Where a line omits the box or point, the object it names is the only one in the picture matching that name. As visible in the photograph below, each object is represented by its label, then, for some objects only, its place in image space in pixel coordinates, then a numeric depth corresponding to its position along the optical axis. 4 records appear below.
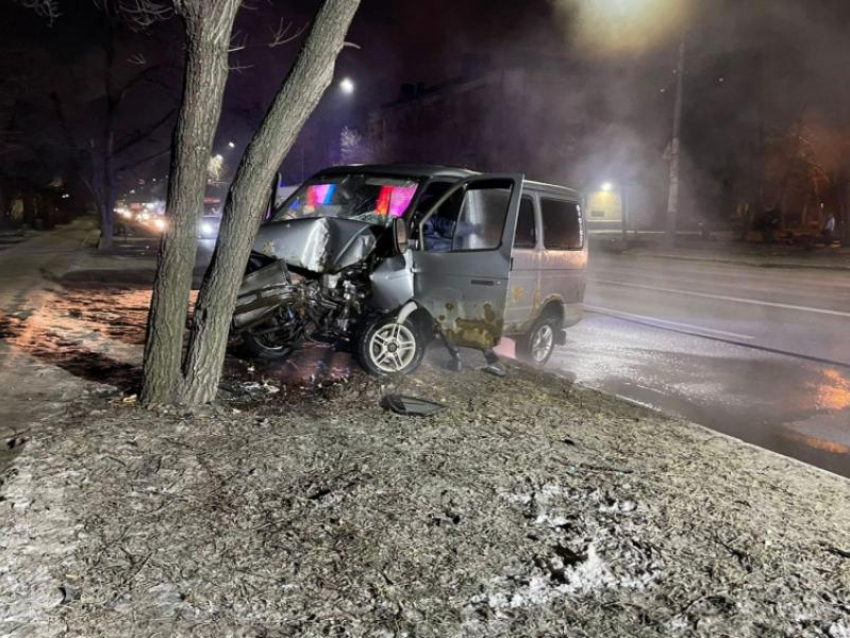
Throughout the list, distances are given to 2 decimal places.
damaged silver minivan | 6.09
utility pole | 23.27
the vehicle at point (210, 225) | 22.98
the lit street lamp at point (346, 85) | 23.28
